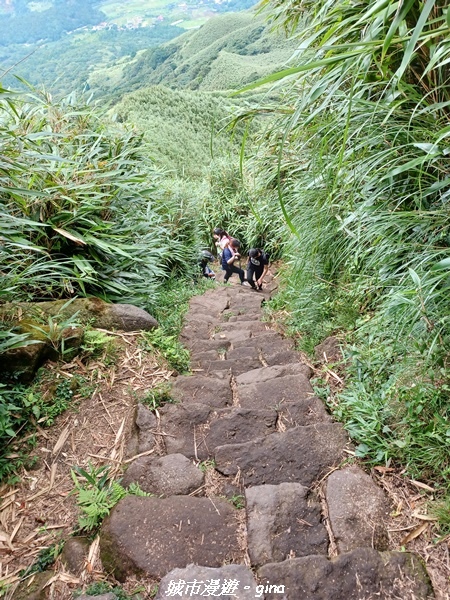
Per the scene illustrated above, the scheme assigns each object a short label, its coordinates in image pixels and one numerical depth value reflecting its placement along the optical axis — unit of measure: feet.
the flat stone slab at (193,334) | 11.06
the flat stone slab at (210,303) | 15.62
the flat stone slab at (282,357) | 9.52
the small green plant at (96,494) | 4.55
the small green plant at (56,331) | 6.75
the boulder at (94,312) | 7.13
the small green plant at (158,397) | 6.72
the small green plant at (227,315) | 15.26
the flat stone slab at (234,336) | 11.56
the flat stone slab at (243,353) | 10.19
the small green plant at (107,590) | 3.83
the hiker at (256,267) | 20.02
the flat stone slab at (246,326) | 13.20
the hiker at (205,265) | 22.78
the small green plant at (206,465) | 5.59
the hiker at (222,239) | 23.02
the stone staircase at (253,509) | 3.89
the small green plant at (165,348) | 8.24
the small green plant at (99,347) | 7.23
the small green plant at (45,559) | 4.26
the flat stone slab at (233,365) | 9.23
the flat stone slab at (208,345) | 10.78
